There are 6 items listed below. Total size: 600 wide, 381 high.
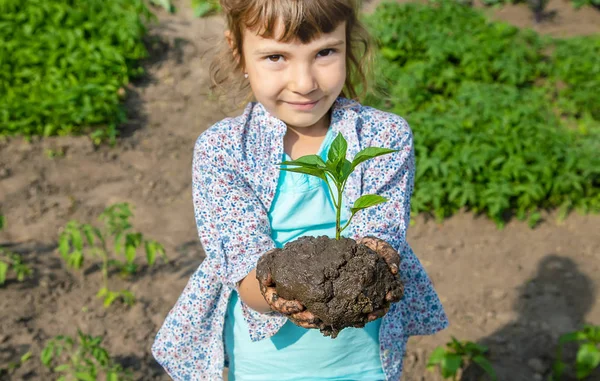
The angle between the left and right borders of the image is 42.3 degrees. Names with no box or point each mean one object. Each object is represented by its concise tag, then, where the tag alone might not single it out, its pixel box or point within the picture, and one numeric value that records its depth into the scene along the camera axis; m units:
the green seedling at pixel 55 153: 5.09
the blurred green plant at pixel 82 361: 3.17
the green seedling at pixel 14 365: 3.45
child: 2.13
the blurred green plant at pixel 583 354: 3.32
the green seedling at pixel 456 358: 3.37
